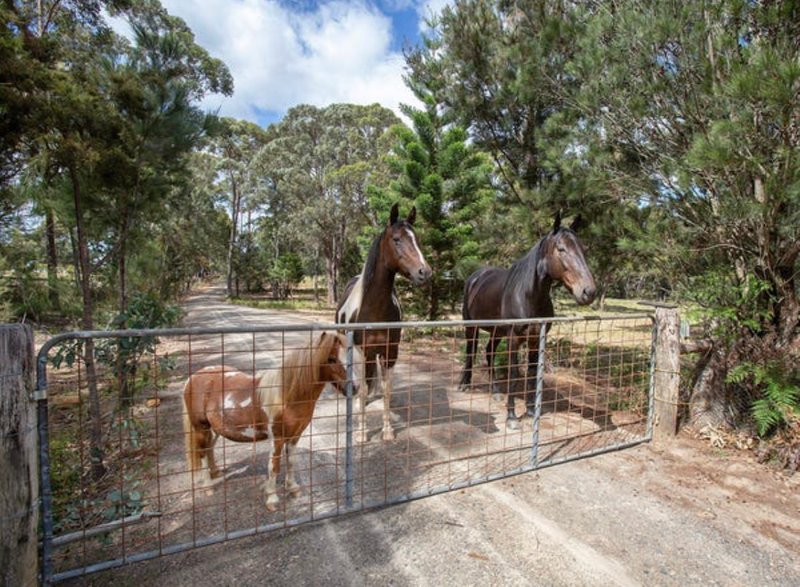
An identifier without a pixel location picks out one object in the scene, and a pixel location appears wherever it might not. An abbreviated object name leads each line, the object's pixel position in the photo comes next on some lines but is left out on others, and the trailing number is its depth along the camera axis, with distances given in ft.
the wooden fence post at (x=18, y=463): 4.67
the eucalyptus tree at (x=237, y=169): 89.25
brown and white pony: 7.78
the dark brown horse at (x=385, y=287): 11.25
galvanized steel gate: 6.73
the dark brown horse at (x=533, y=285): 11.08
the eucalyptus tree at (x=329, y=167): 66.59
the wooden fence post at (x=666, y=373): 11.79
